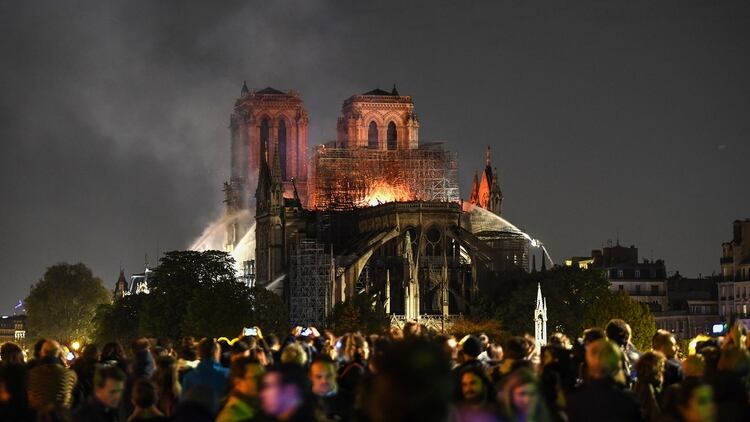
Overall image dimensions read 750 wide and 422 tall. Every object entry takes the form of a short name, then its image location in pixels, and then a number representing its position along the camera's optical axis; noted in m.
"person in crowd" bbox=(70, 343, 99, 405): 24.28
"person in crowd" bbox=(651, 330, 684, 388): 23.62
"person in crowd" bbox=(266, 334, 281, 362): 28.91
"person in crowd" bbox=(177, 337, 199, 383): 25.83
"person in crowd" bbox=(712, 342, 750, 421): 19.12
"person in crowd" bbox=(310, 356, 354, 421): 19.06
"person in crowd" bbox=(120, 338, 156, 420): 22.81
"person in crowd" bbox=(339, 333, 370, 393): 23.48
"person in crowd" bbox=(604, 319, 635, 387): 24.54
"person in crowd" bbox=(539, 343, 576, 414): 22.17
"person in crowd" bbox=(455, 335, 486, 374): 23.53
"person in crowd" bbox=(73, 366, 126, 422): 18.50
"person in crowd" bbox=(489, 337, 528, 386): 21.91
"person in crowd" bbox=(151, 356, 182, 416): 22.12
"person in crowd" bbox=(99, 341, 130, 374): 26.25
